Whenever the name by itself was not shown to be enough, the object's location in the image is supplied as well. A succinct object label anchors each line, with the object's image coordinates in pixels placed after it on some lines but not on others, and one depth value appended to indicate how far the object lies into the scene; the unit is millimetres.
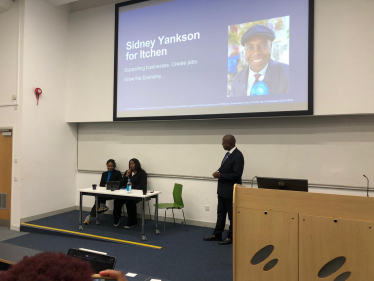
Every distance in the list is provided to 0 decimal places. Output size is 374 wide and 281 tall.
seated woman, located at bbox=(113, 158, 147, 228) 4656
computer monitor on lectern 2314
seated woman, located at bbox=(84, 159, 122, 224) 5090
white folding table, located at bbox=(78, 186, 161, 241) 4035
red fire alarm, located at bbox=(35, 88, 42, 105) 5001
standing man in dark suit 3729
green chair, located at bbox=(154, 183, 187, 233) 4402
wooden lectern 1459
